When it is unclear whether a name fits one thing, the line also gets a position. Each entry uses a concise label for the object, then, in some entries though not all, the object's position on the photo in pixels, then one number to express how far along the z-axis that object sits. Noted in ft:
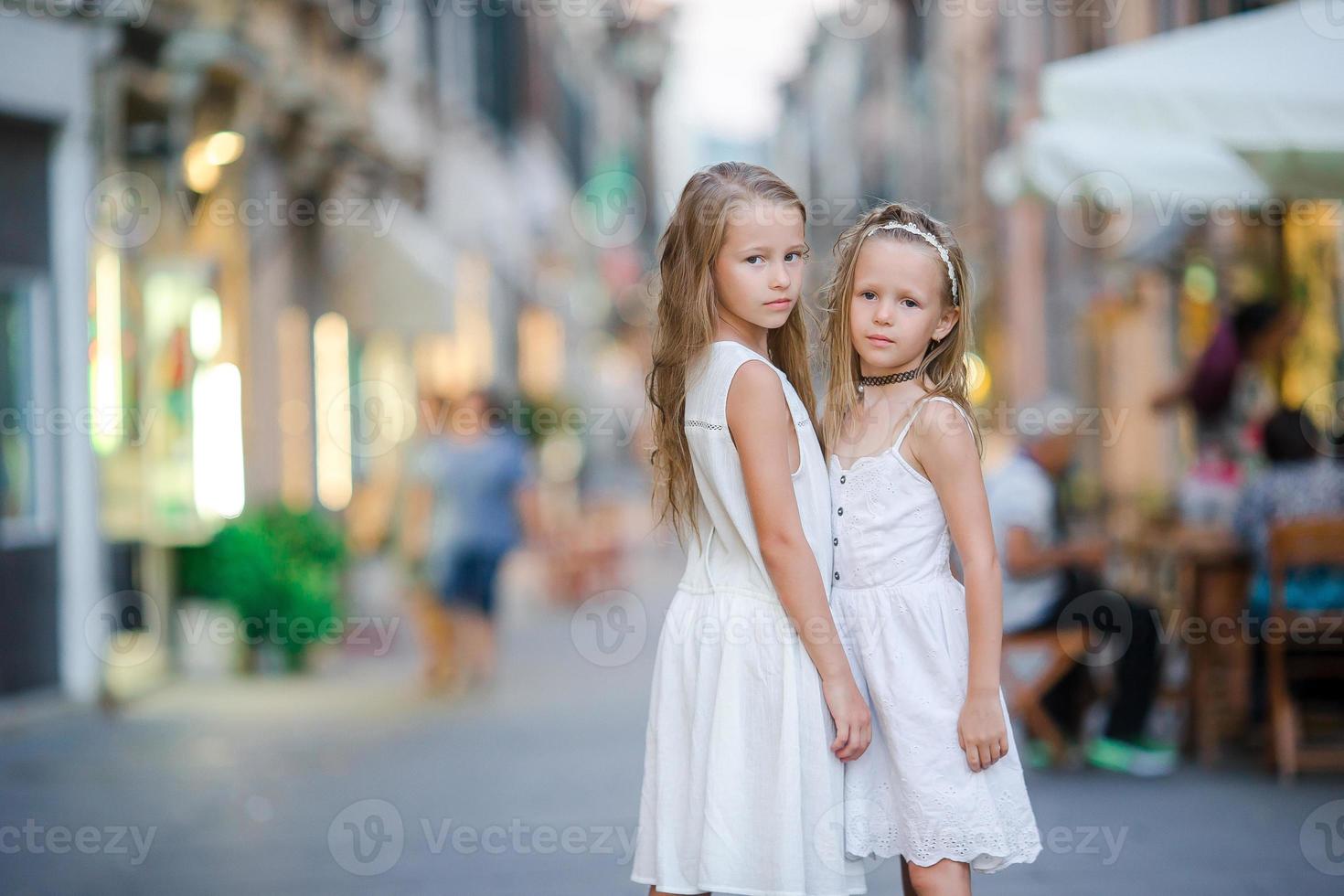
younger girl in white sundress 19.47
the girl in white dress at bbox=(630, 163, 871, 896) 19.42
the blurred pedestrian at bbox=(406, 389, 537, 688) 63.36
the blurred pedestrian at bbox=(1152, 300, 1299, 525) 42.68
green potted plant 66.13
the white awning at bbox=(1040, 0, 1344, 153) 37.09
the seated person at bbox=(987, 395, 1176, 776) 41.60
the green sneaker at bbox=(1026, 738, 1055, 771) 43.14
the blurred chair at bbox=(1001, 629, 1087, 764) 42.11
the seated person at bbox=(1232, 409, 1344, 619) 40.06
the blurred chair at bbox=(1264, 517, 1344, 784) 38.75
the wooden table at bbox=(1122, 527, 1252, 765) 43.04
